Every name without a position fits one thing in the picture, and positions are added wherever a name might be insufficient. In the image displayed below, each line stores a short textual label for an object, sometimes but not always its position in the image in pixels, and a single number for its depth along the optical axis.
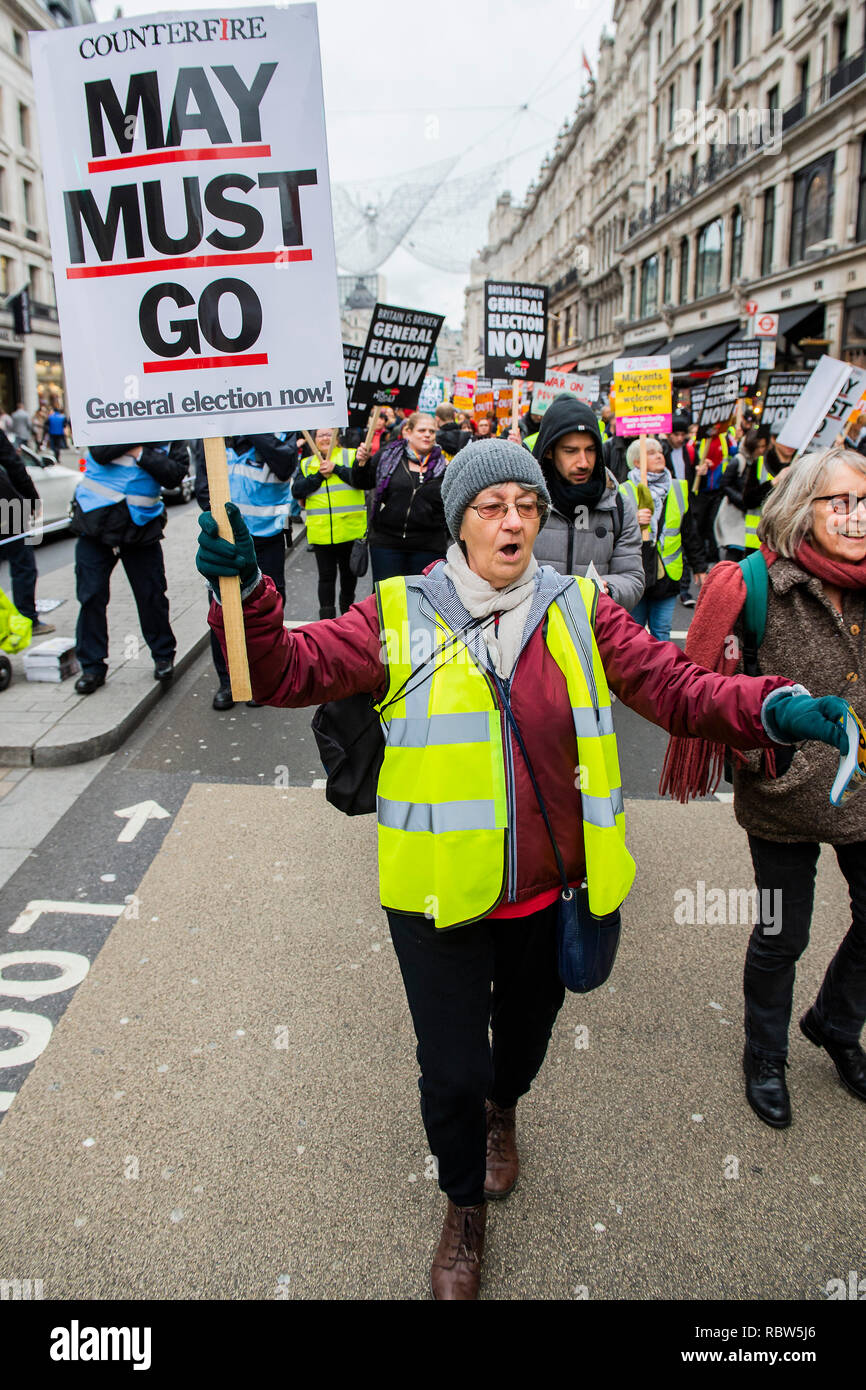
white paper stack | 6.54
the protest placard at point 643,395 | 9.02
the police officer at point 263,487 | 6.33
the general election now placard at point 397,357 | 8.41
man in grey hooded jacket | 3.99
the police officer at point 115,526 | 6.17
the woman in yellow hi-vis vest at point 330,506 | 7.73
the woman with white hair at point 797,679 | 2.61
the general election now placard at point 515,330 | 10.68
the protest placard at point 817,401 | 5.22
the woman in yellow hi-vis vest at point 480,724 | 2.02
